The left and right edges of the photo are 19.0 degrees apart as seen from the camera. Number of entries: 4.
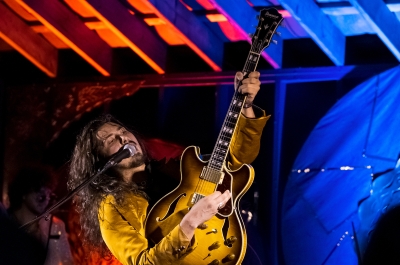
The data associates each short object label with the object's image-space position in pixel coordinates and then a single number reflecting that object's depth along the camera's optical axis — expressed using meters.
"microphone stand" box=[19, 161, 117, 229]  4.84
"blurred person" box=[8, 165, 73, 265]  8.33
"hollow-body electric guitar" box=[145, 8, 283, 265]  5.23
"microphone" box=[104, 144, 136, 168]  4.94
